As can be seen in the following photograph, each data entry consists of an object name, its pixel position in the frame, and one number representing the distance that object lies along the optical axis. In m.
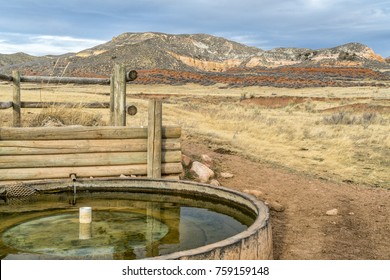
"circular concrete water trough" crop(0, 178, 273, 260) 3.40
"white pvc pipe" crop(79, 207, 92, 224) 4.77
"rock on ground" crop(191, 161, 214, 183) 7.47
